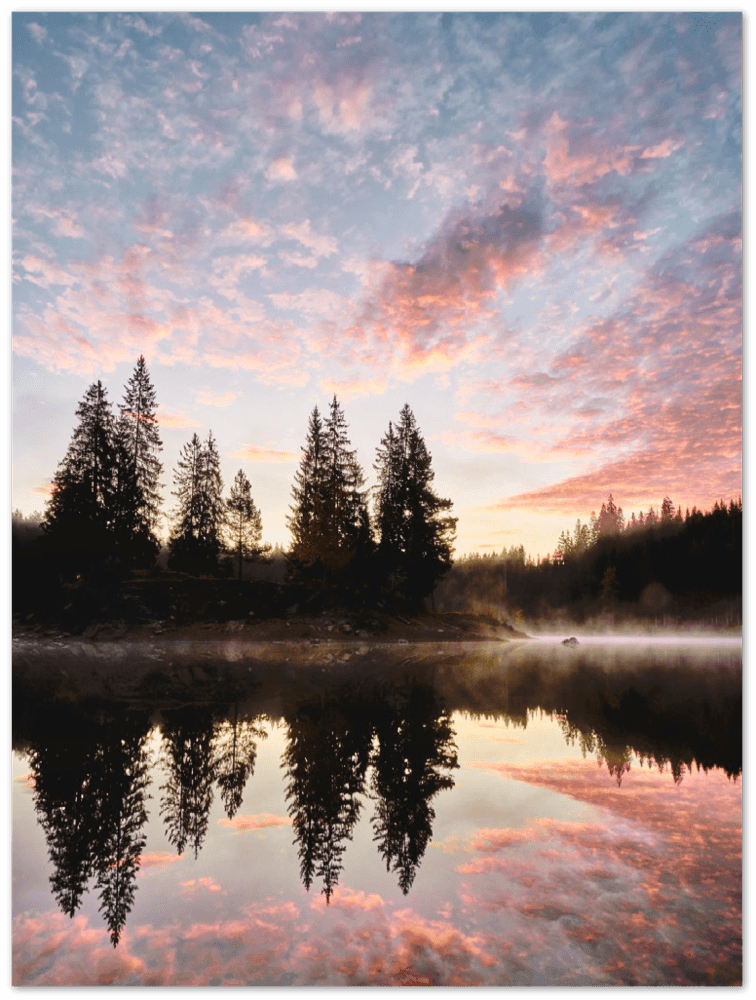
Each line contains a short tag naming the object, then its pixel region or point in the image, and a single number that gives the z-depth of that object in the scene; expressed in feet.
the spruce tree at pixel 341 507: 146.51
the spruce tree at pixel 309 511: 146.61
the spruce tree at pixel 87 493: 140.56
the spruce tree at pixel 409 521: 165.99
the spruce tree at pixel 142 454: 159.33
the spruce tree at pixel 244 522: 196.75
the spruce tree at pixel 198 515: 182.60
